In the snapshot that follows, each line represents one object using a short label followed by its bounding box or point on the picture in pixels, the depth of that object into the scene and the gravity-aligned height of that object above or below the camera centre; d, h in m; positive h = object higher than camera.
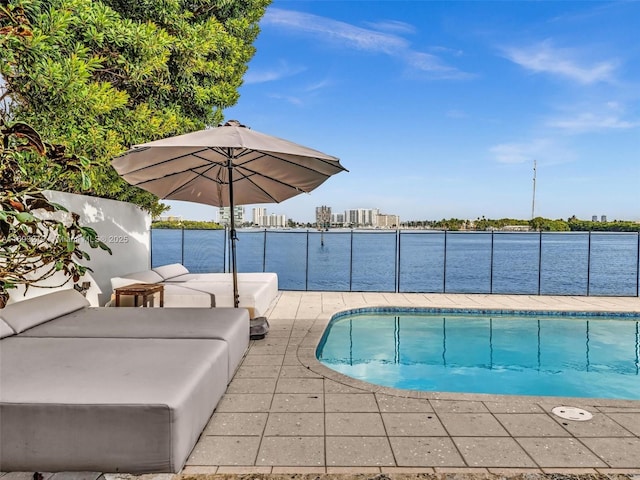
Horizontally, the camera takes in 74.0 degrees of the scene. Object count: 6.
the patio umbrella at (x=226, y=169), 3.96 +0.62
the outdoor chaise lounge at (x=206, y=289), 5.91 -1.01
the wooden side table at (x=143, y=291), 5.43 -0.92
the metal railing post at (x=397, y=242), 10.20 -0.49
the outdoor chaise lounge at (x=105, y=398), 2.08 -0.92
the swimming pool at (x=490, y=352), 4.52 -1.66
